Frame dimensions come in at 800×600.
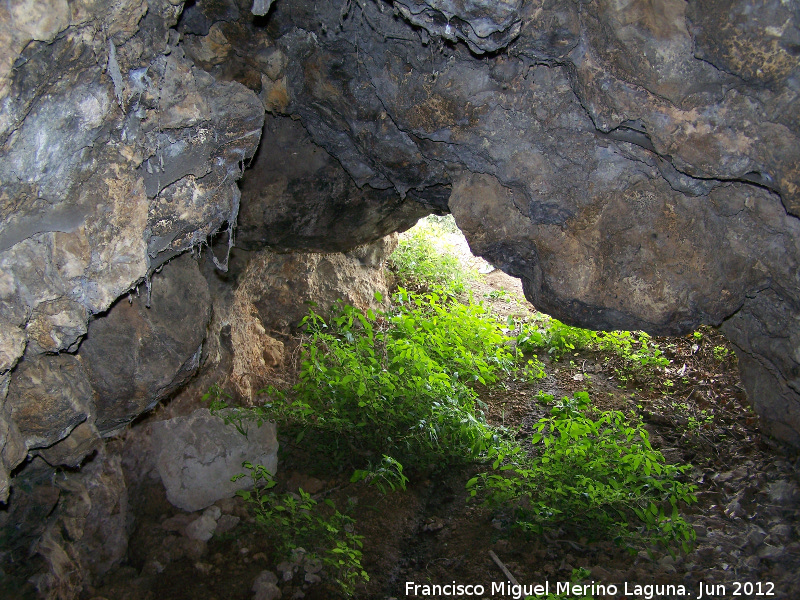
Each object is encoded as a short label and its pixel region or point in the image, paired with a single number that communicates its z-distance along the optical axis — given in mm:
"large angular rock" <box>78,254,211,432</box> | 3283
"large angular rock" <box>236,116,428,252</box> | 4855
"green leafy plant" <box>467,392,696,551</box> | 3861
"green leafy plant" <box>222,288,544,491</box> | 4777
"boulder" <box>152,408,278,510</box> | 4523
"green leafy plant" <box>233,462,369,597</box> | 3672
